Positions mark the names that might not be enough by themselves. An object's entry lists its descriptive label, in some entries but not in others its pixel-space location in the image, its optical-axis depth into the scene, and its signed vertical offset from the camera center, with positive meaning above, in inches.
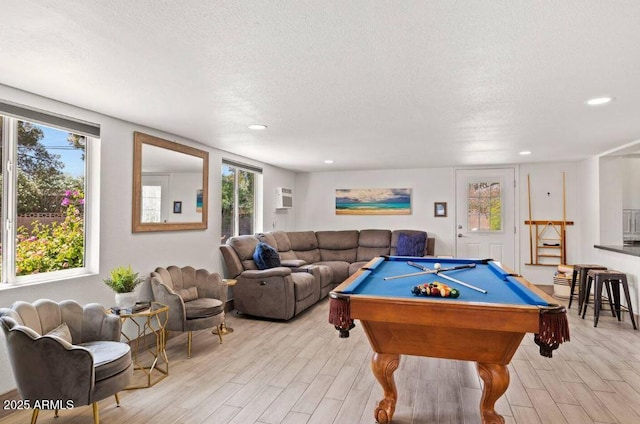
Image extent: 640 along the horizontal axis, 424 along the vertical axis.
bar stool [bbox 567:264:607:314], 184.7 -30.9
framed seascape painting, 280.5 +10.6
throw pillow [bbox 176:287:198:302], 150.6 -32.7
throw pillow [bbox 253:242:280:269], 194.4 -22.5
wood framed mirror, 144.0 +12.5
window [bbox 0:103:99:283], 104.8 +5.5
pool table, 75.2 -23.1
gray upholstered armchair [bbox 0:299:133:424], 79.6 -34.2
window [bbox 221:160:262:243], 210.5 +9.5
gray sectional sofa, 178.2 -29.3
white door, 258.7 +0.8
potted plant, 113.6 -22.5
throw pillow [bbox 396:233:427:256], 249.8 -20.0
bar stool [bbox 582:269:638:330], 167.2 -33.1
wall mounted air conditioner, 265.6 +12.1
